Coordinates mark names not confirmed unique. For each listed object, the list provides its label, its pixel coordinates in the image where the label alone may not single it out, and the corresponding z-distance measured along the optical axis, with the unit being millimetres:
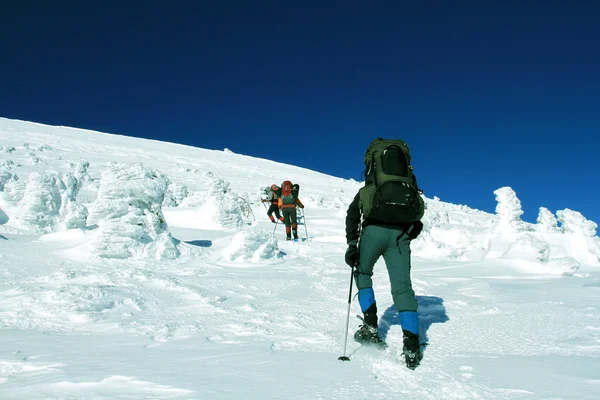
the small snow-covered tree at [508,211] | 10681
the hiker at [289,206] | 12927
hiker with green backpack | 3609
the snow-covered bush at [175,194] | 19297
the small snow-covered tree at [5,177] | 15427
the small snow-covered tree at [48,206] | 8219
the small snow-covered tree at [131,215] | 7051
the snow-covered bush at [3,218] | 8930
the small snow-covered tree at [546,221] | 14102
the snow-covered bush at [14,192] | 11477
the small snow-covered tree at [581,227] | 10406
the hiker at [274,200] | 16422
